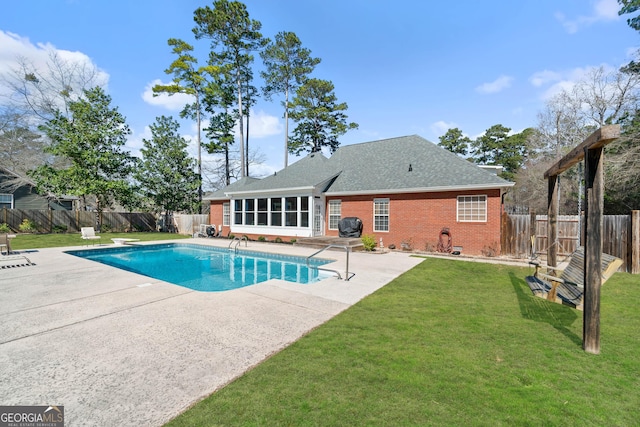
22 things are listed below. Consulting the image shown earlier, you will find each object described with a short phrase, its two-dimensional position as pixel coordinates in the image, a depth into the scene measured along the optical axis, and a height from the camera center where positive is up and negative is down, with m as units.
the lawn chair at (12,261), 9.12 -1.75
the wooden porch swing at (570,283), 4.56 -1.45
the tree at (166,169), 25.03 +4.28
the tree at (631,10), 15.20 +11.82
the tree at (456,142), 40.97 +11.05
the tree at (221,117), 28.58 +10.51
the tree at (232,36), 24.86 +17.64
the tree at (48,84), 23.69 +11.84
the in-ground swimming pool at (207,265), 9.59 -2.32
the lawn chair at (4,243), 11.23 -1.24
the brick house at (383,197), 12.34 +0.91
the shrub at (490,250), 11.84 -1.66
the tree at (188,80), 26.45 +13.75
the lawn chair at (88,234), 15.88 -1.23
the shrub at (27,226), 20.52 -0.95
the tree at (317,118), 29.38 +10.96
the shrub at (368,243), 13.47 -1.50
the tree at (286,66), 28.55 +16.36
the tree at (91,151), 20.80 +5.14
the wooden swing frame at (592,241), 3.71 -0.39
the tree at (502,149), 36.25 +9.33
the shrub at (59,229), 21.78 -1.25
